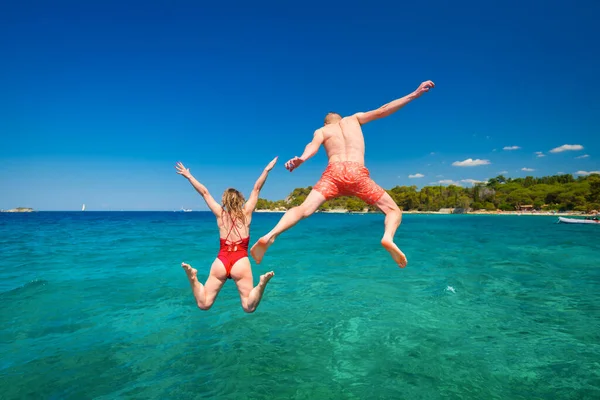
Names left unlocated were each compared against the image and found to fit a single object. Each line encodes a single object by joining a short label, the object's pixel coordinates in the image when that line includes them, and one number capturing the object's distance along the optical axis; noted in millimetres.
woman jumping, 5359
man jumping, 4930
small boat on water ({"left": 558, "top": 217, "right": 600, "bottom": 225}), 54481
